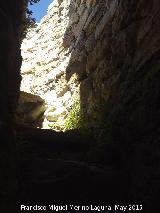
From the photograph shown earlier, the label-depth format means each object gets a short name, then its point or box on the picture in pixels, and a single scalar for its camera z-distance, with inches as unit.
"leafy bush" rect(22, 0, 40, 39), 242.1
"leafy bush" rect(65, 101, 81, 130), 245.2
